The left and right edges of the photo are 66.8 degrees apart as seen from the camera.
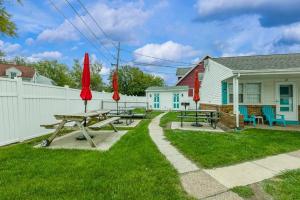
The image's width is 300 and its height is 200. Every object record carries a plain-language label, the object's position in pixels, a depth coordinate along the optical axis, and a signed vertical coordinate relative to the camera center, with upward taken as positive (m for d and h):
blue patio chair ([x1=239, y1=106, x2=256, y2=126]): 11.38 -0.90
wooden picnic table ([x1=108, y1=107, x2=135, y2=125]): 11.92 -0.83
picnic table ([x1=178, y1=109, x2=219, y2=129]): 10.01 -0.90
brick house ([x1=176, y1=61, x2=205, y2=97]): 30.79 +3.06
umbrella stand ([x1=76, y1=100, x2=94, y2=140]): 7.54 -1.26
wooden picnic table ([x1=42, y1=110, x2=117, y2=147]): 6.26 -0.60
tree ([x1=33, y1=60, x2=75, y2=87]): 53.69 +6.77
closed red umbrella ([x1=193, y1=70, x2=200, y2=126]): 11.02 +0.45
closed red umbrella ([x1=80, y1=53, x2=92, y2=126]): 7.64 +0.66
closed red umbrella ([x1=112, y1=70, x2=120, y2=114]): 13.31 +0.60
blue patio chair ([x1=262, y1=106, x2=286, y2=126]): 11.32 -0.91
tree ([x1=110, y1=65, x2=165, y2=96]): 43.77 +3.53
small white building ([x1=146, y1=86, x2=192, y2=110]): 27.44 +0.22
